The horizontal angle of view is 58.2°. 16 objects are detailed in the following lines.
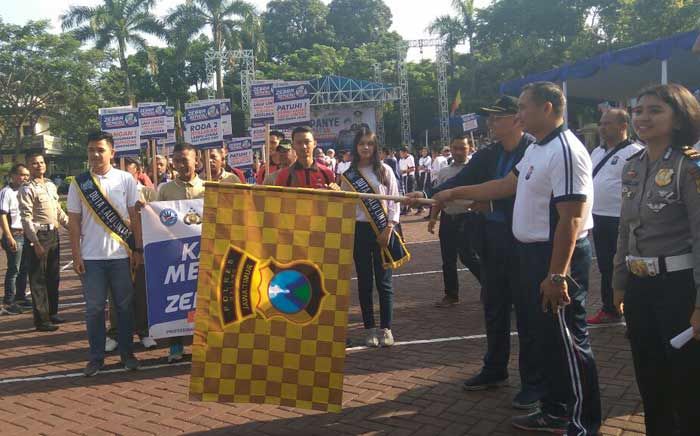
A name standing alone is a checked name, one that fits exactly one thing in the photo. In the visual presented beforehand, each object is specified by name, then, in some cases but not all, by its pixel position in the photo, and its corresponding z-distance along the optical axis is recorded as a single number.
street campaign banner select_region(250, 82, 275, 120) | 12.91
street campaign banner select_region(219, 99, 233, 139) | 11.48
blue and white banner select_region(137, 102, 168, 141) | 13.80
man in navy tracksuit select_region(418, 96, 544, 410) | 4.25
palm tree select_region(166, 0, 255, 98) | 43.25
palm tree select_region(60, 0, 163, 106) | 43.09
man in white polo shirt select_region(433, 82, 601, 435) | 3.40
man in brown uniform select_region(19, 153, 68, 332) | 7.38
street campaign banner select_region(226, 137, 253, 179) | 14.84
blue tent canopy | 13.04
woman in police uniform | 2.92
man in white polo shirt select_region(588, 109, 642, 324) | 6.05
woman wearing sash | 5.88
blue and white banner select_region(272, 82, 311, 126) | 12.71
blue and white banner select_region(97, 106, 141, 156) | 11.88
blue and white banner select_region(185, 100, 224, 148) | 10.79
